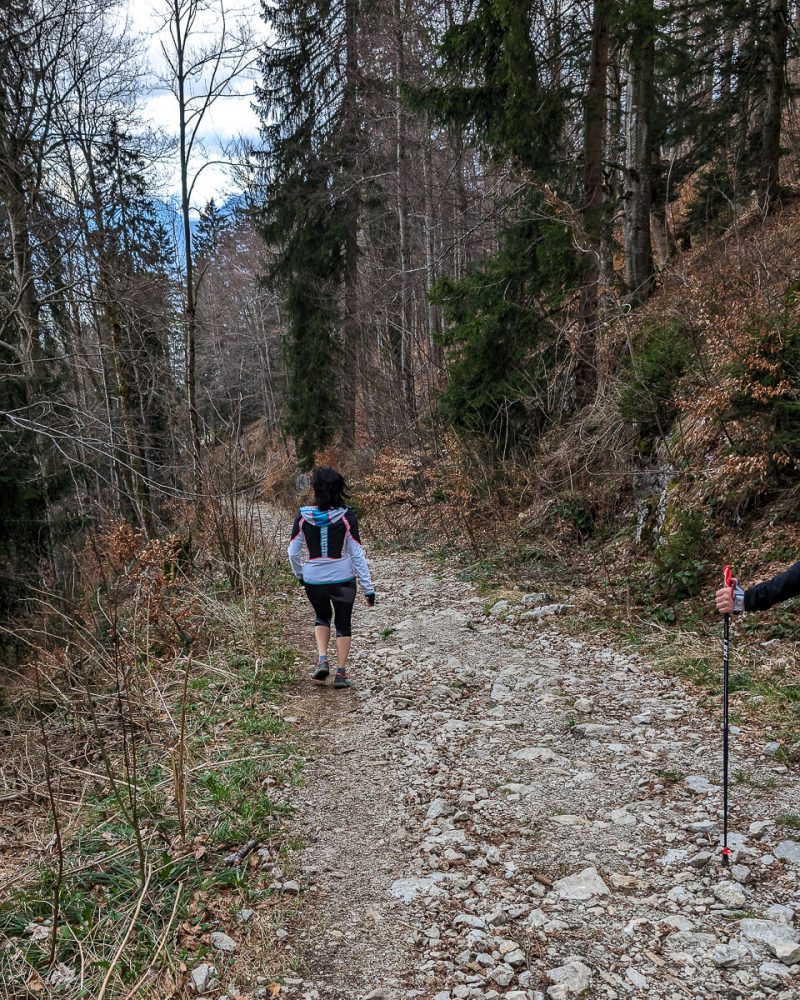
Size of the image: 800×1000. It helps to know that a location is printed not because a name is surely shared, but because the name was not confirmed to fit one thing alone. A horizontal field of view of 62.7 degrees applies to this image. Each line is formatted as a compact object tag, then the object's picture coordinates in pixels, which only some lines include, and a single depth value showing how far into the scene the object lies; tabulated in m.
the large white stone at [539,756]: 4.54
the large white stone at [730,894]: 2.99
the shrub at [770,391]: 6.07
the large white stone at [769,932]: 2.73
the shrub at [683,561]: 6.73
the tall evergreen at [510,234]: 9.70
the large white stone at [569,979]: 2.62
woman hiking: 5.91
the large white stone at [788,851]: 3.23
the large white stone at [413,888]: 3.29
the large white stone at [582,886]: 3.16
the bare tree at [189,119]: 11.20
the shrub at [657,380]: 8.01
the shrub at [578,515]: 9.45
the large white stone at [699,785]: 3.89
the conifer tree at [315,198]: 19.61
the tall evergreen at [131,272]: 8.67
